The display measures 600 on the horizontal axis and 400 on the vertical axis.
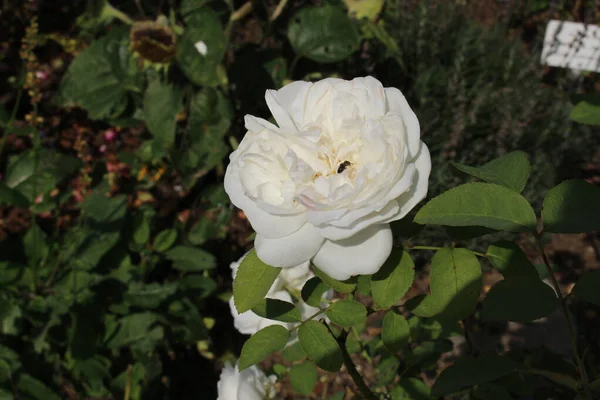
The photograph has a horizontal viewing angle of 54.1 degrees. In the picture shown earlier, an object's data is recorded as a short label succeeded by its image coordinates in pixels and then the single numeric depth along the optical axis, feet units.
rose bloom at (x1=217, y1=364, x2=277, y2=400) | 3.32
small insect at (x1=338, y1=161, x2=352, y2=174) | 2.25
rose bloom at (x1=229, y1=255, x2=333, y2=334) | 3.22
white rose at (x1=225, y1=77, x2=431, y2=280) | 2.08
